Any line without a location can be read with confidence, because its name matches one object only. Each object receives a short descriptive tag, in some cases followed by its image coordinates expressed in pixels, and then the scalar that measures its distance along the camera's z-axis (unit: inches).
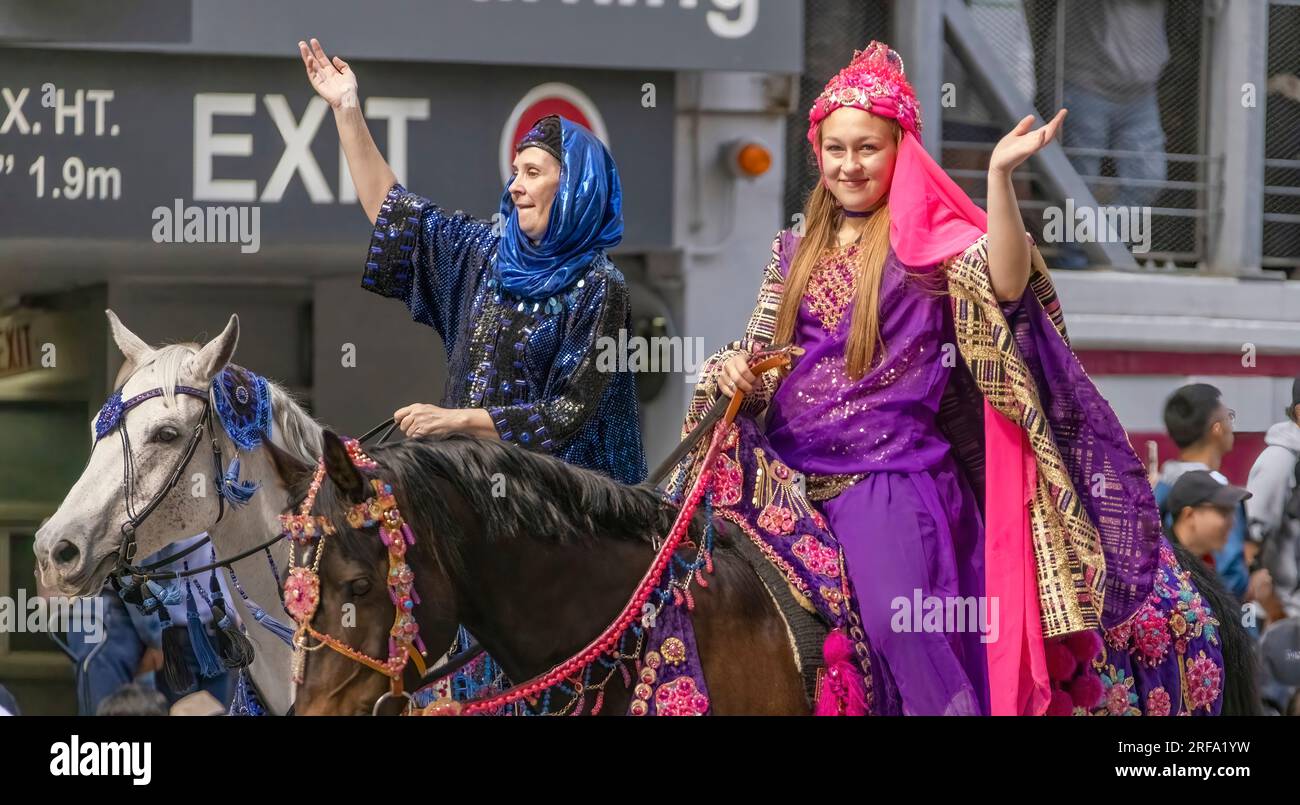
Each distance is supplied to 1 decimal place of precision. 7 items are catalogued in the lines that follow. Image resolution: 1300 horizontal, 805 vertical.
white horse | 329.1
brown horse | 243.3
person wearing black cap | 479.2
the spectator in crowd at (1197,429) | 517.0
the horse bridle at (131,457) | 329.7
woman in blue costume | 322.7
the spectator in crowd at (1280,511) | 508.1
